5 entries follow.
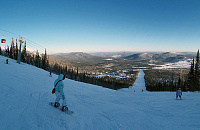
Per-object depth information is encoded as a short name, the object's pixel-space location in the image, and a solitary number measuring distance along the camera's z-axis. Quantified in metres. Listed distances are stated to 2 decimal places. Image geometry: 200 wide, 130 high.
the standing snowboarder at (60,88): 5.36
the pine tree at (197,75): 36.94
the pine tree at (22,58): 60.03
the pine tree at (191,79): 37.01
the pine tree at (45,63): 68.82
